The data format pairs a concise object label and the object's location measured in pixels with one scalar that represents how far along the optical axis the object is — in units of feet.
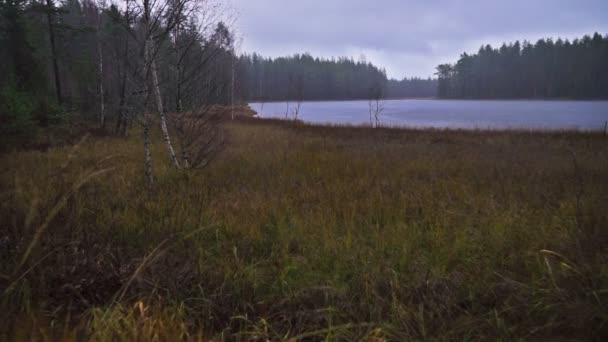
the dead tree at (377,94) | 101.28
